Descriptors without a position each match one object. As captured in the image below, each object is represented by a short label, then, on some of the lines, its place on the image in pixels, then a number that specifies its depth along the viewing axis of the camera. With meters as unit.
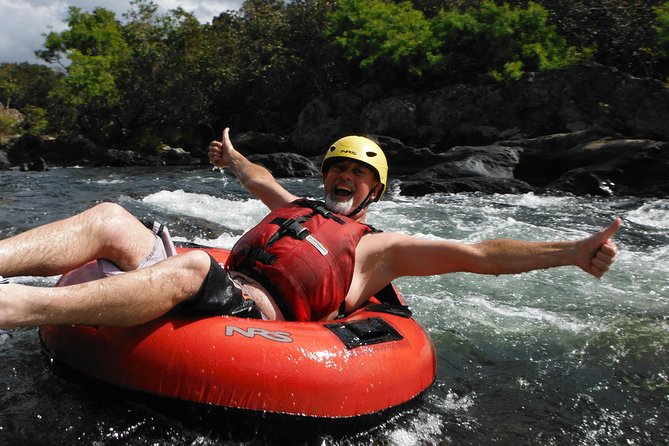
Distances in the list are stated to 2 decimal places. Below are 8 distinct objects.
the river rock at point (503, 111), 17.92
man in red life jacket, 2.24
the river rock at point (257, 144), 24.23
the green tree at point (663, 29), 16.40
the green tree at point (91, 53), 28.97
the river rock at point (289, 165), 16.58
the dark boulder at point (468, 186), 11.97
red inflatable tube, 2.49
